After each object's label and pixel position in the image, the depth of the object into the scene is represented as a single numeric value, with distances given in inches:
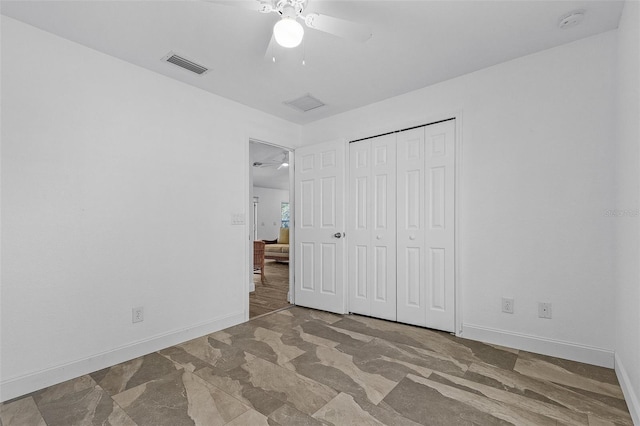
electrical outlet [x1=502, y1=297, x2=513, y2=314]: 102.1
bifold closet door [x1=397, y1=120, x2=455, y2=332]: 117.0
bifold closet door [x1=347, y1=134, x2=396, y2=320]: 133.1
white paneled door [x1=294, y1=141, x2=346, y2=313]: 146.0
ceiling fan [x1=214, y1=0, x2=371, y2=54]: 64.4
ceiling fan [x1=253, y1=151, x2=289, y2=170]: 266.7
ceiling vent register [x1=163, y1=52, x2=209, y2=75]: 98.3
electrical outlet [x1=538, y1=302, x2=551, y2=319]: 95.7
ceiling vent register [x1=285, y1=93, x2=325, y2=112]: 132.8
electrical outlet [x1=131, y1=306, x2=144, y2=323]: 99.9
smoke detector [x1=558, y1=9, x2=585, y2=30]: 79.5
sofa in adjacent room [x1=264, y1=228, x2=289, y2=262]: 304.7
